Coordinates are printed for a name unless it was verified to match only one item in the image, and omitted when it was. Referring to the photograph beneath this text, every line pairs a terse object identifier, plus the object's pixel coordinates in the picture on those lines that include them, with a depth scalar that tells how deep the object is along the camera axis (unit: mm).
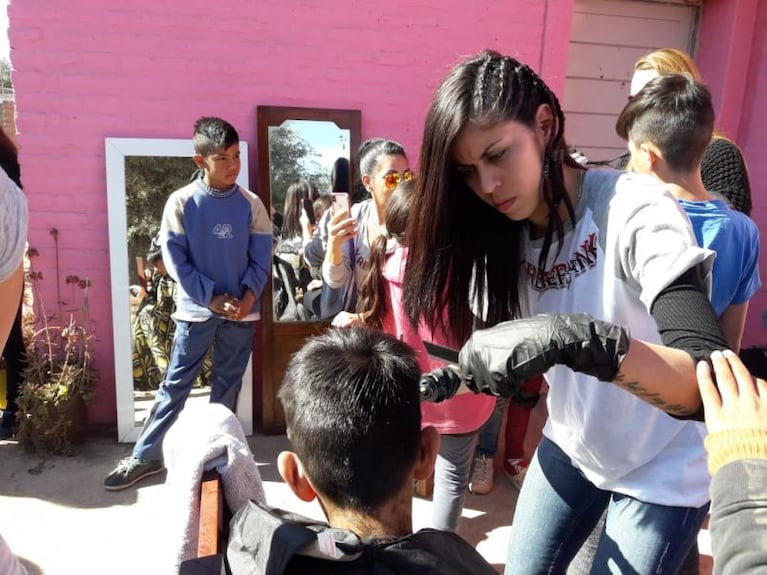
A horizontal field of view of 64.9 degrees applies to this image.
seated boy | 996
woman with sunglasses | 2555
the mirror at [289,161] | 3357
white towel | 1219
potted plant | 3195
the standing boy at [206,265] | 3004
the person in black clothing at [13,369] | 3400
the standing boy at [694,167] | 1774
